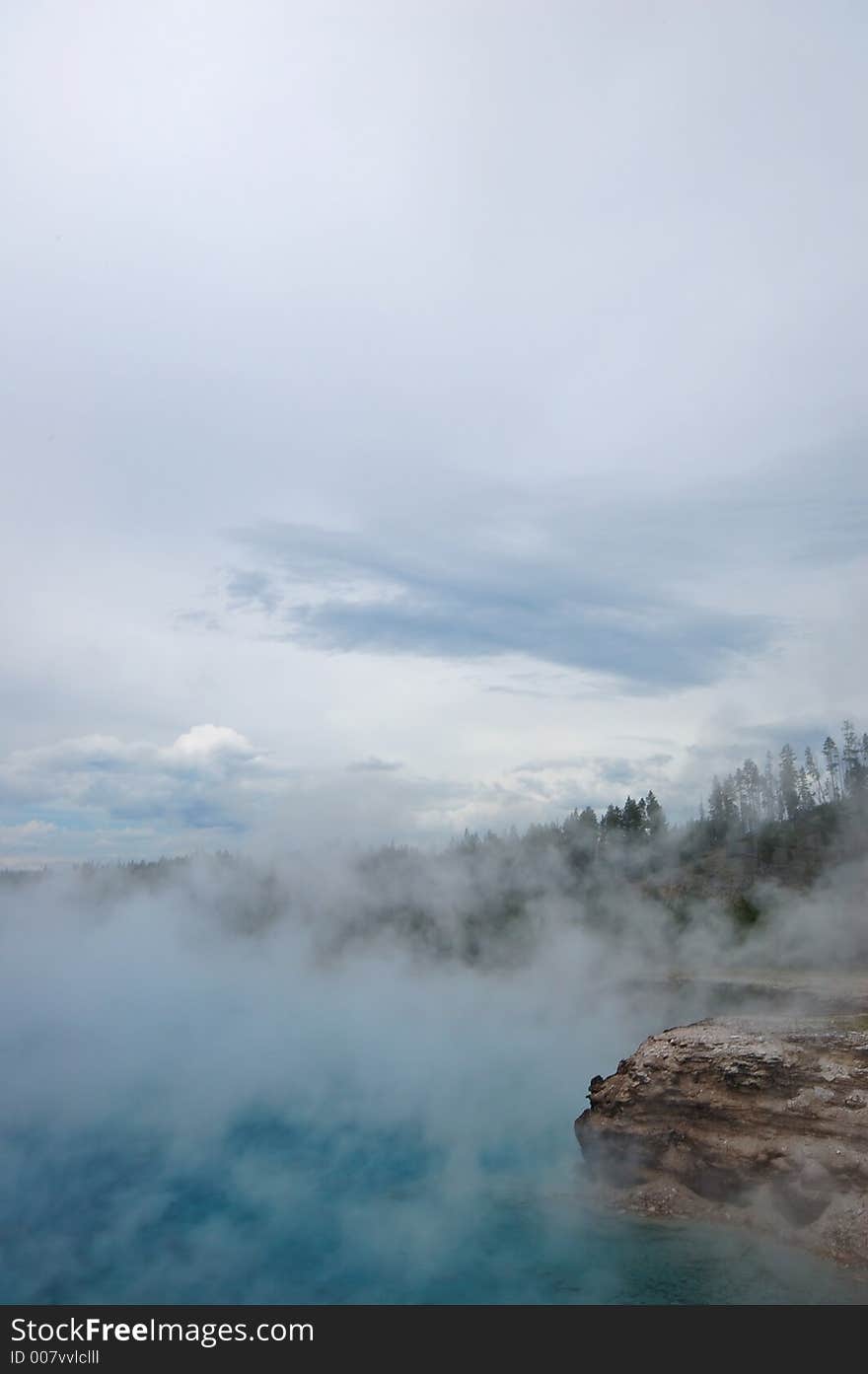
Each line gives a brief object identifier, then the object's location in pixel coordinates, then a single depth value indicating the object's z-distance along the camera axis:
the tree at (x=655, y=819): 104.88
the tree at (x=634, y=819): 104.87
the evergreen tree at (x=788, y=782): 123.12
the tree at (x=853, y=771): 110.14
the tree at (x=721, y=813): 106.19
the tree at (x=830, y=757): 122.75
